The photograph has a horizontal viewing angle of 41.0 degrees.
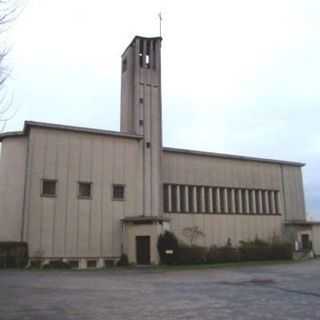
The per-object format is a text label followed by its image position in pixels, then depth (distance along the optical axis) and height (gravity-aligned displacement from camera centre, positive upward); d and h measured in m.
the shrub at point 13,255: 25.61 -0.23
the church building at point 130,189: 28.00 +4.37
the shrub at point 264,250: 33.22 -0.16
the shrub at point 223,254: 31.30 -0.41
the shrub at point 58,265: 26.98 -0.90
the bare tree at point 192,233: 32.62 +1.19
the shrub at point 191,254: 29.23 -0.36
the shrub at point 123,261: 29.15 -0.76
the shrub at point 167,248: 28.22 +0.08
